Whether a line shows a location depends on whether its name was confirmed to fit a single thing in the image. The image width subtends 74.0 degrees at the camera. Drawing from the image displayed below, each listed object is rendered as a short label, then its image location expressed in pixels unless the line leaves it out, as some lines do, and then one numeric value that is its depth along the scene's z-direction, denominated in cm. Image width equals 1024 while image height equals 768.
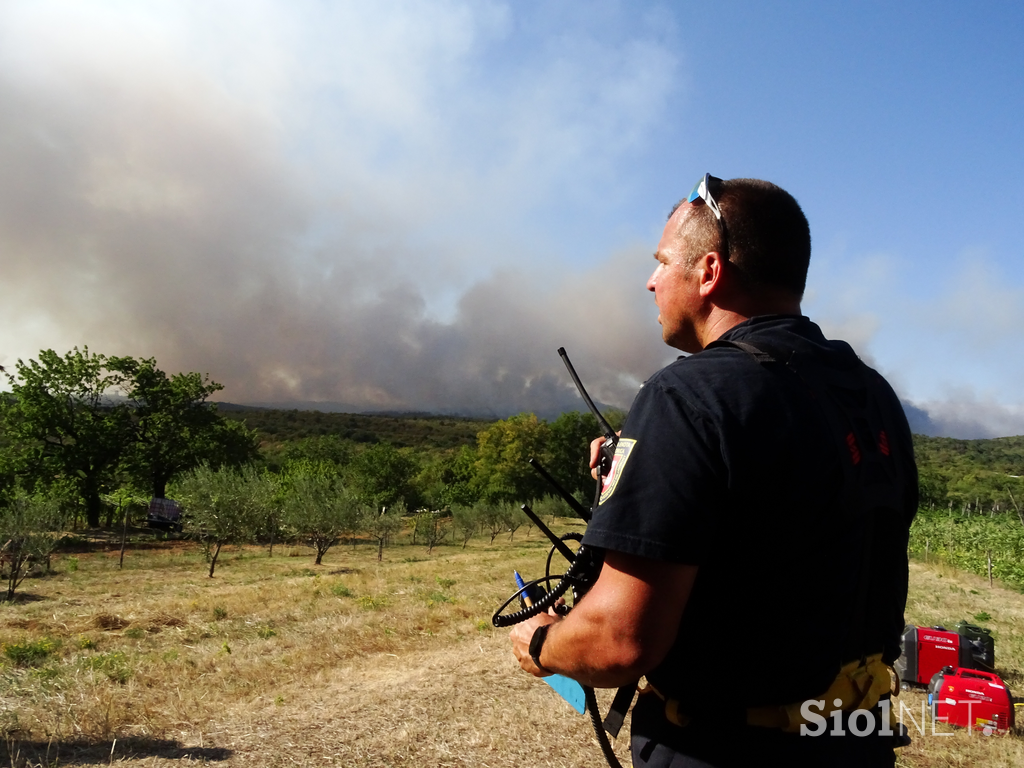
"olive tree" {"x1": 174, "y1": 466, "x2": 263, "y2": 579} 3105
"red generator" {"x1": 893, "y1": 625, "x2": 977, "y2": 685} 721
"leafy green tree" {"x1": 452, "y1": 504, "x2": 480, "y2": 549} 5109
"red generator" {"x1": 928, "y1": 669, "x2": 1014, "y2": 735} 621
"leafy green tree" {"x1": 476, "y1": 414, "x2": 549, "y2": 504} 7588
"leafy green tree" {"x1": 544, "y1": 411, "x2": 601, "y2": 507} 7750
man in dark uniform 131
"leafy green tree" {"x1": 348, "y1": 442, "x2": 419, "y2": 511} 6800
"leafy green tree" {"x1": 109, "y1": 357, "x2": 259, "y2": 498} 4656
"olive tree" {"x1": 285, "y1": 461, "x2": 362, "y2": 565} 3609
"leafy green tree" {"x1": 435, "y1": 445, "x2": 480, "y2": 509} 7312
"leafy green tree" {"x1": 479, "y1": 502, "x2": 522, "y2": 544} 5205
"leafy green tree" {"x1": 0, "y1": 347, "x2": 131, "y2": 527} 4269
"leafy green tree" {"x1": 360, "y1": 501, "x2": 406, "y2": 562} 3850
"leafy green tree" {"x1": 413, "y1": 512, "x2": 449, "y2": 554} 4628
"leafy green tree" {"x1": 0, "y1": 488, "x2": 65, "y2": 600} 2230
